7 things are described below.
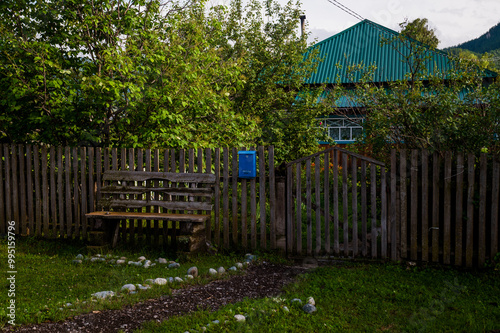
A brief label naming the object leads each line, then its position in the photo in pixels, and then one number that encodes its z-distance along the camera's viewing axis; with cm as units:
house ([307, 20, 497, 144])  1902
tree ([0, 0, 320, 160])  680
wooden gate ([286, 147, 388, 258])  599
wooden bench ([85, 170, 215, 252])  642
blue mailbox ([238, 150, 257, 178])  632
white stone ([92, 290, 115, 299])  453
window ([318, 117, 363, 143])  1950
